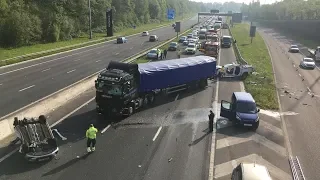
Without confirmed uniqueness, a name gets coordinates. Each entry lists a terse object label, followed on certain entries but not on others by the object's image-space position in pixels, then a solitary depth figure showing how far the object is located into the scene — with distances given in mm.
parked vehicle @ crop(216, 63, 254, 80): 37250
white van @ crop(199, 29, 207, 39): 83862
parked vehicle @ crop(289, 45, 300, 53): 67000
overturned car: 15988
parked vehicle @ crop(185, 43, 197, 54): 56594
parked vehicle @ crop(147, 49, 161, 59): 48031
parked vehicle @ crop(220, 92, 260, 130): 21438
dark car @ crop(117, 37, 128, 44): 72519
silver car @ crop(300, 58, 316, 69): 46897
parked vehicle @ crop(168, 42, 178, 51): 59844
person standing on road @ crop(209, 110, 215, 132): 21031
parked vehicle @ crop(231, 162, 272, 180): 11859
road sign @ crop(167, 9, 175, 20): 93494
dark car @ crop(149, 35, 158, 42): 76375
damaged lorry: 22000
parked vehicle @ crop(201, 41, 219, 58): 51844
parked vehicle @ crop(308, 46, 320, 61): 53219
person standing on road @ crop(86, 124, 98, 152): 17094
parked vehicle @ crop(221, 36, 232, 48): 67250
